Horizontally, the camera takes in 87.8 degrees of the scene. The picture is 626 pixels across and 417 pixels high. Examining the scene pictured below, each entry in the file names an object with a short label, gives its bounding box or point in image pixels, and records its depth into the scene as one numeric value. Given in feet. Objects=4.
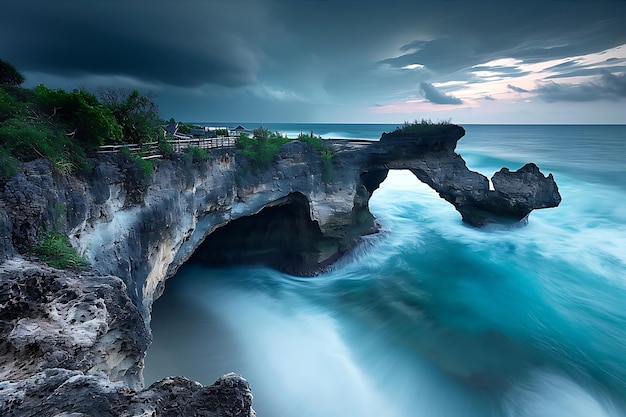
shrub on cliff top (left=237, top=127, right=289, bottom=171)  45.50
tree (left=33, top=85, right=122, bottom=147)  26.05
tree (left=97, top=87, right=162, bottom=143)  32.40
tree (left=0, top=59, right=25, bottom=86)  37.58
